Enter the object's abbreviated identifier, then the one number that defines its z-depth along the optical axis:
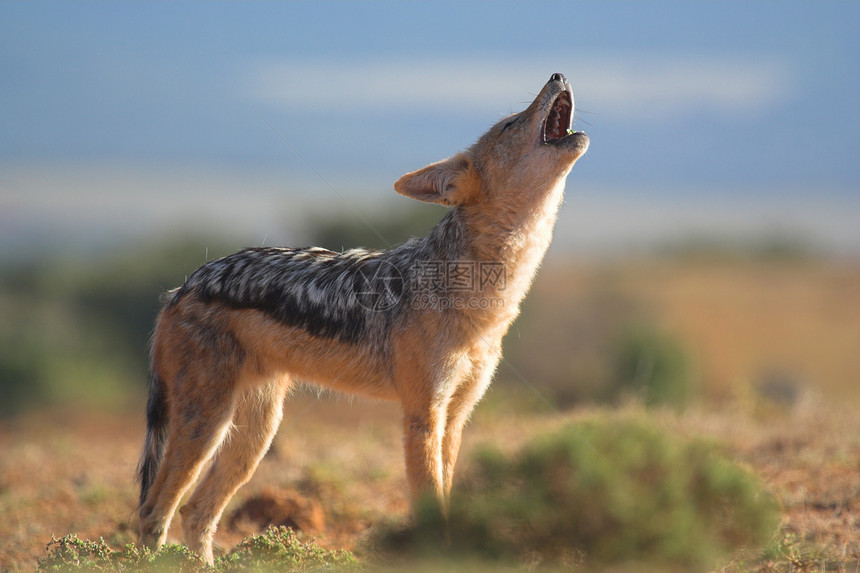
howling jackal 11.40
